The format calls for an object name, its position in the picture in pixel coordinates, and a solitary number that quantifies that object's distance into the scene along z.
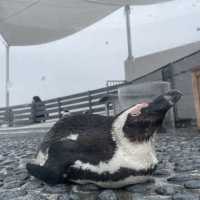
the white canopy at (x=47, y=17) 7.09
